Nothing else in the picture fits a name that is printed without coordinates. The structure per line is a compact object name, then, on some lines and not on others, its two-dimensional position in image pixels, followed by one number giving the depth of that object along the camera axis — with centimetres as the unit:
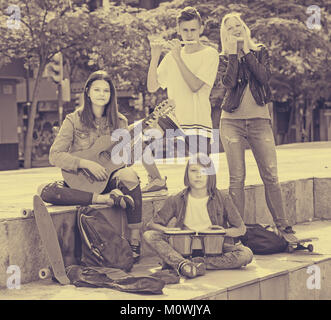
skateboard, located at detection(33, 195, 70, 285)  609
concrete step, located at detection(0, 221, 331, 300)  551
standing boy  738
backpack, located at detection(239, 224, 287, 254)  711
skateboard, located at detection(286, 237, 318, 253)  712
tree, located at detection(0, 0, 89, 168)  2216
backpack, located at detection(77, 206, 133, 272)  627
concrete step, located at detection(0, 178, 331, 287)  606
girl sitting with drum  627
